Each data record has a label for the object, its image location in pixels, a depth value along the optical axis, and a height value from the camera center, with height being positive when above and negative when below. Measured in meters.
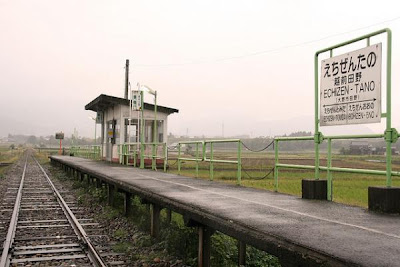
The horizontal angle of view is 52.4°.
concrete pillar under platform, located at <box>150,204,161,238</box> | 7.64 -1.47
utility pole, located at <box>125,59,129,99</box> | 33.91 +5.81
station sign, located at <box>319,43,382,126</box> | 5.85 +0.91
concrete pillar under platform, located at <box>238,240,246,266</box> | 6.42 -1.73
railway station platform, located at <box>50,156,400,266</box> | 3.47 -0.92
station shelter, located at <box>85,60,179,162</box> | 23.08 +1.23
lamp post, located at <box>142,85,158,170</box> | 19.94 +2.63
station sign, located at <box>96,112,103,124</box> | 28.41 +1.84
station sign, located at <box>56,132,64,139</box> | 50.56 +0.96
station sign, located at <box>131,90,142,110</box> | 21.16 +2.33
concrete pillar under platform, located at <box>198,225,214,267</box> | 5.64 -1.48
